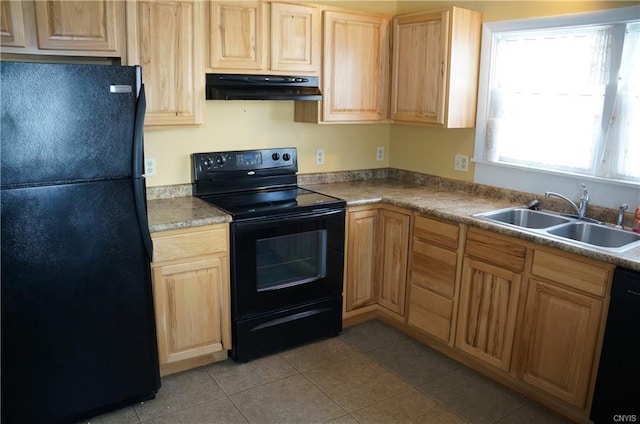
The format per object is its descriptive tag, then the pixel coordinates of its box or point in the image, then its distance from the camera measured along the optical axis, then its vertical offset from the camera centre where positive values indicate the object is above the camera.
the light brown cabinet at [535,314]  2.39 -1.00
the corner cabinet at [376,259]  3.36 -0.97
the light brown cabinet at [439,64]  3.24 +0.28
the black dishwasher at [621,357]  2.21 -1.04
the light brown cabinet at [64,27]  2.36 +0.34
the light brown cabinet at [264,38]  2.98 +0.40
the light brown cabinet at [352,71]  3.40 +0.24
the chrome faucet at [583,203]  2.87 -0.49
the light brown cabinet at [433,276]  3.03 -0.99
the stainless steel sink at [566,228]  2.63 -0.61
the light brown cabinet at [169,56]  2.71 +0.25
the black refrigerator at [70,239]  2.12 -0.59
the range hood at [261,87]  2.98 +0.11
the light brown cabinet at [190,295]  2.71 -1.01
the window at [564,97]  2.75 +0.09
